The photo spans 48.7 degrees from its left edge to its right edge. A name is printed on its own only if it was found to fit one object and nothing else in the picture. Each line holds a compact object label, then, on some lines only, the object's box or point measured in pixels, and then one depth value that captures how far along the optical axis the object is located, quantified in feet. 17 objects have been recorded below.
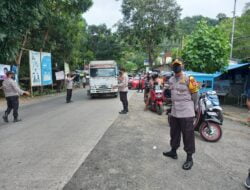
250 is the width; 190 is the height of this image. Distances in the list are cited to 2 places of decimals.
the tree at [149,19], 119.65
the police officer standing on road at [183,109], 16.05
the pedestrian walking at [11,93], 31.86
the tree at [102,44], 182.39
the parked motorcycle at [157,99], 37.63
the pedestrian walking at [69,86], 54.95
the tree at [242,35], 129.59
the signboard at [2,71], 57.72
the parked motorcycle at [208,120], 22.88
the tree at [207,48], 53.36
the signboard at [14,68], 64.67
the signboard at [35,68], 66.74
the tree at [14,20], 38.45
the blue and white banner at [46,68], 72.18
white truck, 61.36
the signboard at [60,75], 88.45
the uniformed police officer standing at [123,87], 35.22
